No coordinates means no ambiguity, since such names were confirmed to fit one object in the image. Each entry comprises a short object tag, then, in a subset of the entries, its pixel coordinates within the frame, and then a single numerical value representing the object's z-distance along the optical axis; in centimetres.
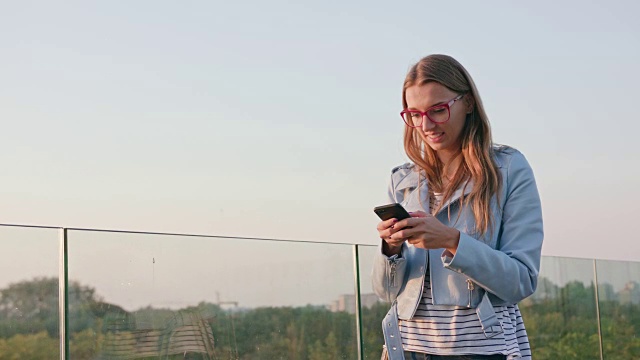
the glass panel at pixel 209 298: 464
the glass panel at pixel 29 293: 428
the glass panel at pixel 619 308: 825
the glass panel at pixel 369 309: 595
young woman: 212
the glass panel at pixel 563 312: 731
